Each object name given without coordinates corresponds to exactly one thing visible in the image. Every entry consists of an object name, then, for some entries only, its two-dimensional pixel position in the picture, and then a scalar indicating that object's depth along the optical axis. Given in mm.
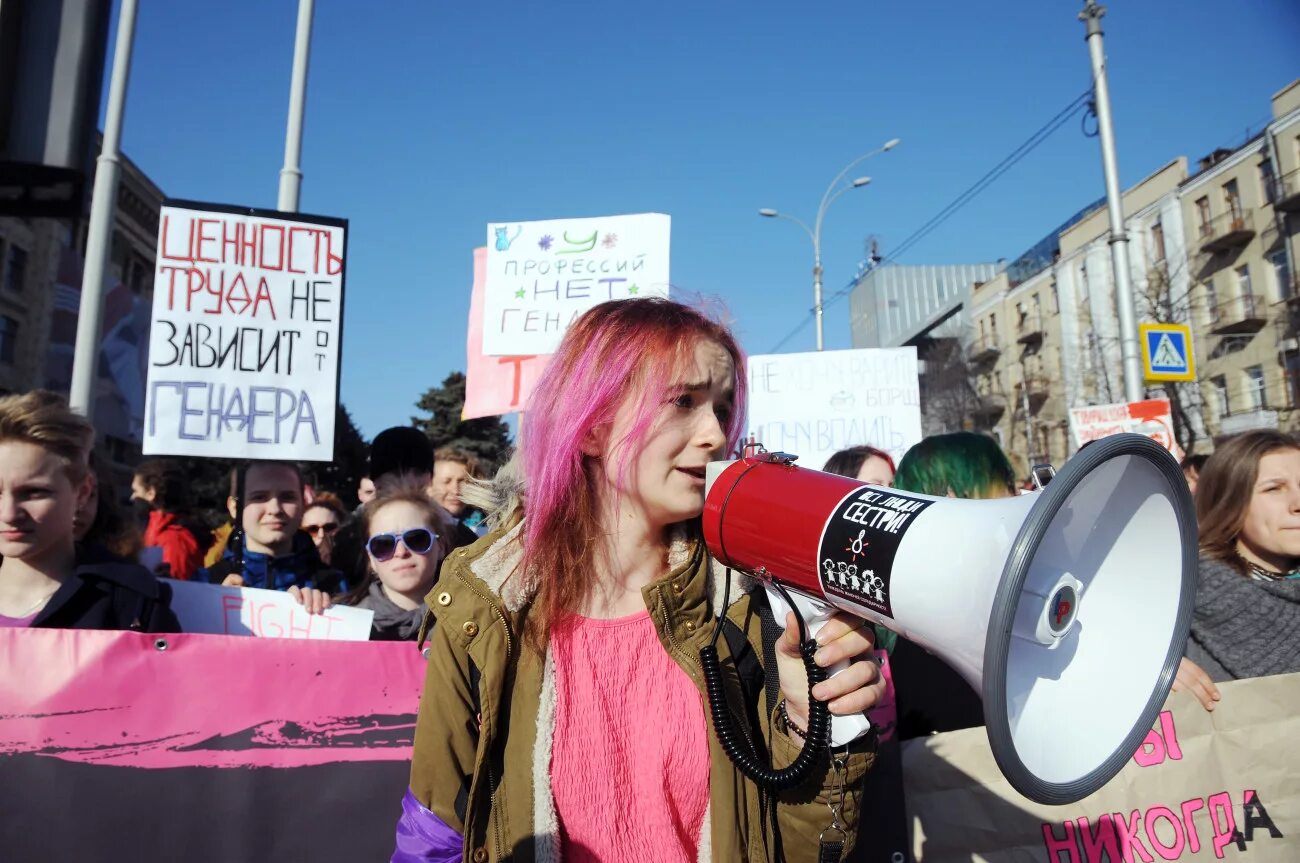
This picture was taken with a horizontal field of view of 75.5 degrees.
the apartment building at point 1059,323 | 27703
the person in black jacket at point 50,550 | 2072
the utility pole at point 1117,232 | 8883
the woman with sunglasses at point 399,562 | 2566
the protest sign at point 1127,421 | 6711
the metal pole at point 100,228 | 4578
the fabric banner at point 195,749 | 1901
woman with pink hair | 1339
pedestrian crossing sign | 8203
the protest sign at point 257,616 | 2420
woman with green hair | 1979
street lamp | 18328
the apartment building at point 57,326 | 20141
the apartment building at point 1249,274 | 23109
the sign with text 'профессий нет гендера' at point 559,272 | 4484
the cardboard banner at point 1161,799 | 1873
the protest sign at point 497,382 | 4566
